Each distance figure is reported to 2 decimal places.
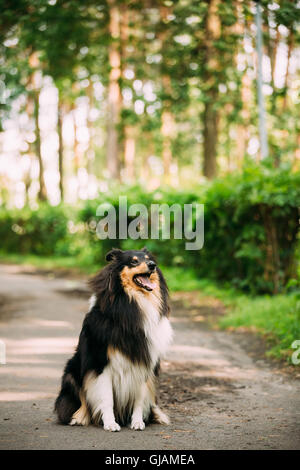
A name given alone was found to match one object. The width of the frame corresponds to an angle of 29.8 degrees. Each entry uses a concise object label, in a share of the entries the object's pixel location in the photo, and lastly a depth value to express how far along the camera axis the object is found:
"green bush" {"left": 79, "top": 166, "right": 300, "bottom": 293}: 10.98
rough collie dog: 5.17
